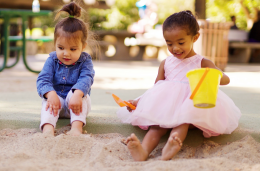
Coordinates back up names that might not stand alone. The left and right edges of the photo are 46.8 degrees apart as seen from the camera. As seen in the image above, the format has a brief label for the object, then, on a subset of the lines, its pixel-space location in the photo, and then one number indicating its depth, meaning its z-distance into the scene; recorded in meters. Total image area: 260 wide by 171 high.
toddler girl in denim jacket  2.10
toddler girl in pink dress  1.86
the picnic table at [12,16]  5.38
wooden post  7.41
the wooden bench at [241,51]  9.10
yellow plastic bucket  1.58
